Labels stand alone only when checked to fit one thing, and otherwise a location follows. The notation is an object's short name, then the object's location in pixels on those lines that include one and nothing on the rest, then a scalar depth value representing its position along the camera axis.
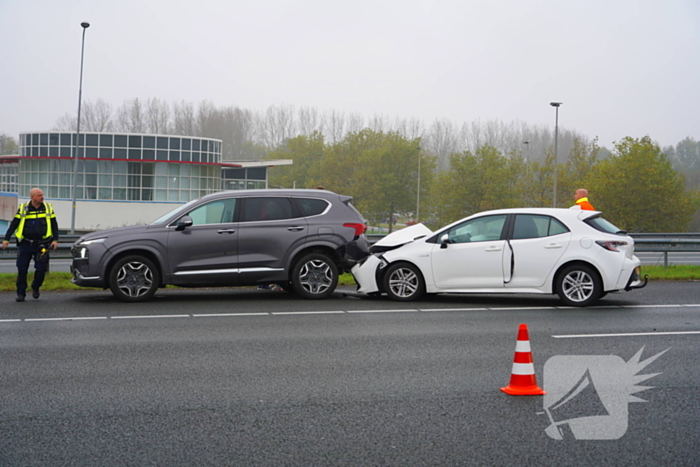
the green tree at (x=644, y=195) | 52.50
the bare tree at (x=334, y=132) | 110.75
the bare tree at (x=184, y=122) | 110.12
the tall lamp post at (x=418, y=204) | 69.89
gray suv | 12.15
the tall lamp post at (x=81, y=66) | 42.69
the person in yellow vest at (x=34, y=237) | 12.34
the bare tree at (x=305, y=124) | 112.90
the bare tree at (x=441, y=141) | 115.38
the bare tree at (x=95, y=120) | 106.75
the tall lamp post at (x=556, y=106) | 46.97
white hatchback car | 11.63
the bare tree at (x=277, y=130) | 115.75
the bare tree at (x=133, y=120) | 107.56
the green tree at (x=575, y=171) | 61.44
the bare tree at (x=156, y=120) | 108.00
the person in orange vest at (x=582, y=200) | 14.19
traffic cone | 6.27
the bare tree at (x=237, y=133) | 115.19
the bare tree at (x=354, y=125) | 110.00
